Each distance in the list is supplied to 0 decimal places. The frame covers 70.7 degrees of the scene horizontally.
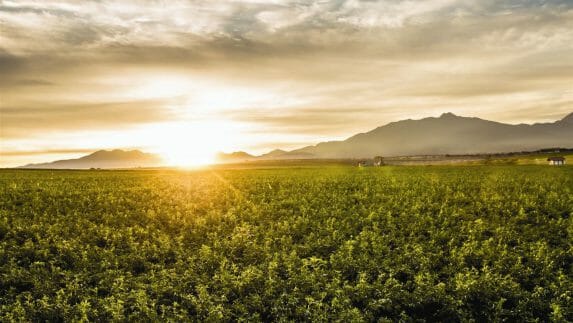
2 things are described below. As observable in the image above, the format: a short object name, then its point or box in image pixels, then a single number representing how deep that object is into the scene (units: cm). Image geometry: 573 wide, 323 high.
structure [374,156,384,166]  12659
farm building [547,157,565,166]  8338
